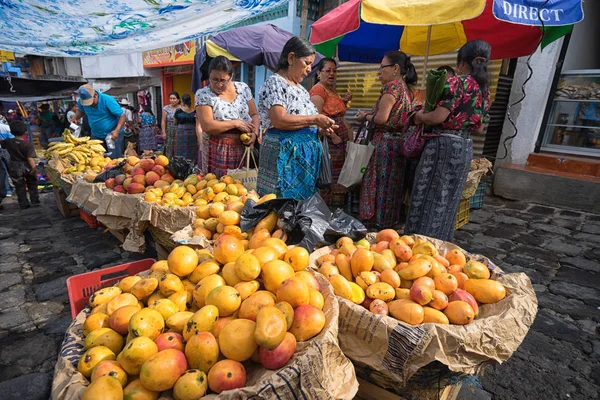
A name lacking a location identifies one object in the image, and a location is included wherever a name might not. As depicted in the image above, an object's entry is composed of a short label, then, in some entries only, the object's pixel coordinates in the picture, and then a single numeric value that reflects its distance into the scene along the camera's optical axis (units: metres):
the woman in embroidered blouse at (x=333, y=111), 4.29
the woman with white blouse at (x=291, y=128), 2.55
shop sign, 12.59
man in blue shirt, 5.40
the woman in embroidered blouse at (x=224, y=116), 3.28
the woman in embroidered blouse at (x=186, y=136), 6.09
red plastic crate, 1.71
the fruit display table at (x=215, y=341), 1.05
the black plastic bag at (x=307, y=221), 1.95
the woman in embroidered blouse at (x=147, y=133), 10.05
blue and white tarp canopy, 3.35
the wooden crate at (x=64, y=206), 5.11
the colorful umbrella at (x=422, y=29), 2.87
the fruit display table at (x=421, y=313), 1.34
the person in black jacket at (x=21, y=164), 5.64
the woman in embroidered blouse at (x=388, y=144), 3.34
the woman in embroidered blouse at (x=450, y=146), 2.67
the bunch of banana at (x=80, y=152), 4.69
